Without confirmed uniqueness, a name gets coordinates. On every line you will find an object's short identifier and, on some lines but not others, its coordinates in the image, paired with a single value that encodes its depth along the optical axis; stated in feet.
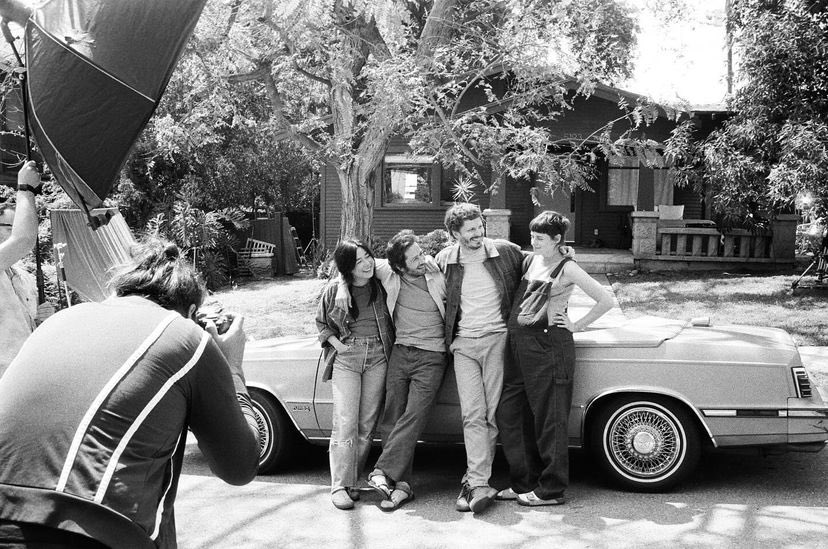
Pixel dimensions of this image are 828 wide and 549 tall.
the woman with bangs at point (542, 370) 17.33
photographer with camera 6.04
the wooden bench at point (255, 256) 63.46
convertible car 17.22
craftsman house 63.36
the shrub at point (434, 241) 53.93
